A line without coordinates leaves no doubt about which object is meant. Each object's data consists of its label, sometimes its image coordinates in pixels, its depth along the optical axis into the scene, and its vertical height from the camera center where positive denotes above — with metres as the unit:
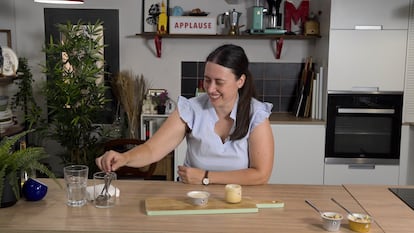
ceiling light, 2.88 +0.40
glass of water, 1.72 -0.47
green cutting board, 1.61 -0.52
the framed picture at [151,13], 4.11 +0.46
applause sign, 3.97 +0.35
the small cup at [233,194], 1.69 -0.48
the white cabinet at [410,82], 3.65 -0.11
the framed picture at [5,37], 4.07 +0.22
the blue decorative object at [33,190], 1.72 -0.49
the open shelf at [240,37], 3.99 +0.26
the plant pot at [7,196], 1.65 -0.49
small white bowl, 1.67 -0.49
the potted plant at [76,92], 3.62 -0.24
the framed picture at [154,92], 4.15 -0.26
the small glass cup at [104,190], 1.71 -0.50
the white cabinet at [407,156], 3.76 -0.74
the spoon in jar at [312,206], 1.64 -0.52
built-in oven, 3.74 -0.50
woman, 2.03 -0.32
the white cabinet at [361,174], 3.79 -0.90
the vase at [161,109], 3.97 -0.40
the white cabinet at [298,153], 3.73 -0.73
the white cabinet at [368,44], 3.63 +0.19
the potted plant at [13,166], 1.64 -0.38
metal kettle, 4.03 +0.40
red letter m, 4.10 +0.49
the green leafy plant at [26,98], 3.93 -0.33
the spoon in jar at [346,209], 1.52 -0.53
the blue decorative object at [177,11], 4.05 +0.48
